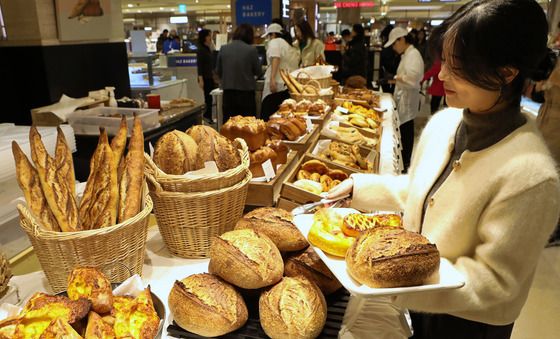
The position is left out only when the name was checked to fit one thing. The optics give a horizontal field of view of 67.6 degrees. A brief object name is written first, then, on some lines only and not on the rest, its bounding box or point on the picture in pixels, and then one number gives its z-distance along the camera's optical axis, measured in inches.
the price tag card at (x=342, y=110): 135.6
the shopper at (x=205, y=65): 307.7
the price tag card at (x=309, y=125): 103.9
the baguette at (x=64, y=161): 45.8
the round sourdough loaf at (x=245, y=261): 38.2
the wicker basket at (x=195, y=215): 49.2
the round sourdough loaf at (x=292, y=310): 34.9
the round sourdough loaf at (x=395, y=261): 33.4
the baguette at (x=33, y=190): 41.5
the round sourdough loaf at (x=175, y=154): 52.2
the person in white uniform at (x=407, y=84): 203.9
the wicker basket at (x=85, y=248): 39.3
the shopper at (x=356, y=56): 291.3
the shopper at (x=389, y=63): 311.4
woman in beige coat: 35.6
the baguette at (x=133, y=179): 44.1
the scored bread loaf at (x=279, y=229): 44.3
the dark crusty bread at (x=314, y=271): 42.2
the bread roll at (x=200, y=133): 56.7
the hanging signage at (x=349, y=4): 606.9
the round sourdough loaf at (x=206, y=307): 35.6
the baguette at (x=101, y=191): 42.9
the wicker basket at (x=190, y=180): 48.6
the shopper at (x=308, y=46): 251.0
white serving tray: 32.9
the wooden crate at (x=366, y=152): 93.0
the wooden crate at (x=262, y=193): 63.0
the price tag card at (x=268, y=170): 64.6
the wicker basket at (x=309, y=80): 168.9
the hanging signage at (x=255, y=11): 280.2
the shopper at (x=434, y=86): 222.0
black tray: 37.0
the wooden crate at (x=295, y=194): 62.9
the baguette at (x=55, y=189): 41.4
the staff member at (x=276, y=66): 202.4
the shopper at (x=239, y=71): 213.8
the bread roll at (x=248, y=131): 68.7
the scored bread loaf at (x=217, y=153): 54.6
